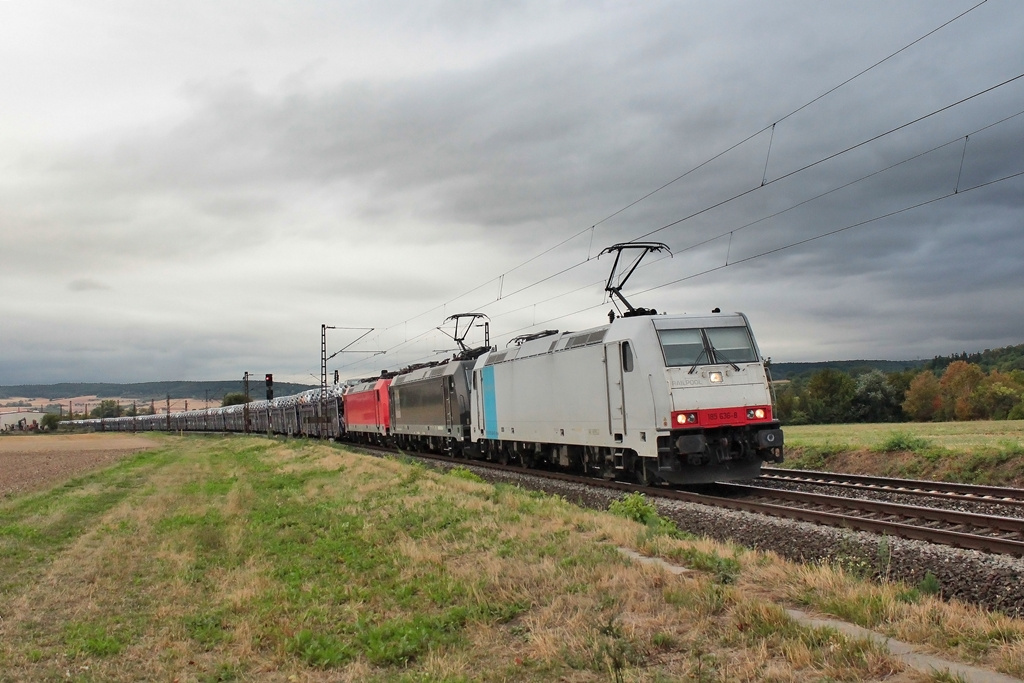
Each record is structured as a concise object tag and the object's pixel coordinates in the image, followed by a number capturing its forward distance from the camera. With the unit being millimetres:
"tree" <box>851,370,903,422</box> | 67194
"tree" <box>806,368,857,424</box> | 68125
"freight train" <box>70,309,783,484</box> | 15938
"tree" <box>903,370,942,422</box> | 66688
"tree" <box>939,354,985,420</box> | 61719
